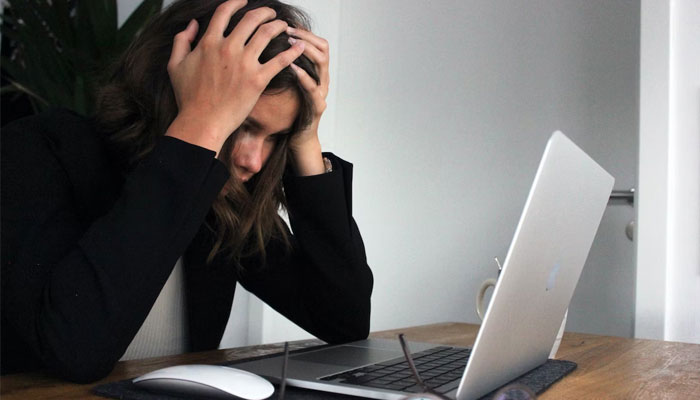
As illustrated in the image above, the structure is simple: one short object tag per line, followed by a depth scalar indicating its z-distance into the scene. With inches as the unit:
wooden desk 28.2
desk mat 24.9
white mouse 23.8
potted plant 90.0
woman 28.5
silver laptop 23.1
